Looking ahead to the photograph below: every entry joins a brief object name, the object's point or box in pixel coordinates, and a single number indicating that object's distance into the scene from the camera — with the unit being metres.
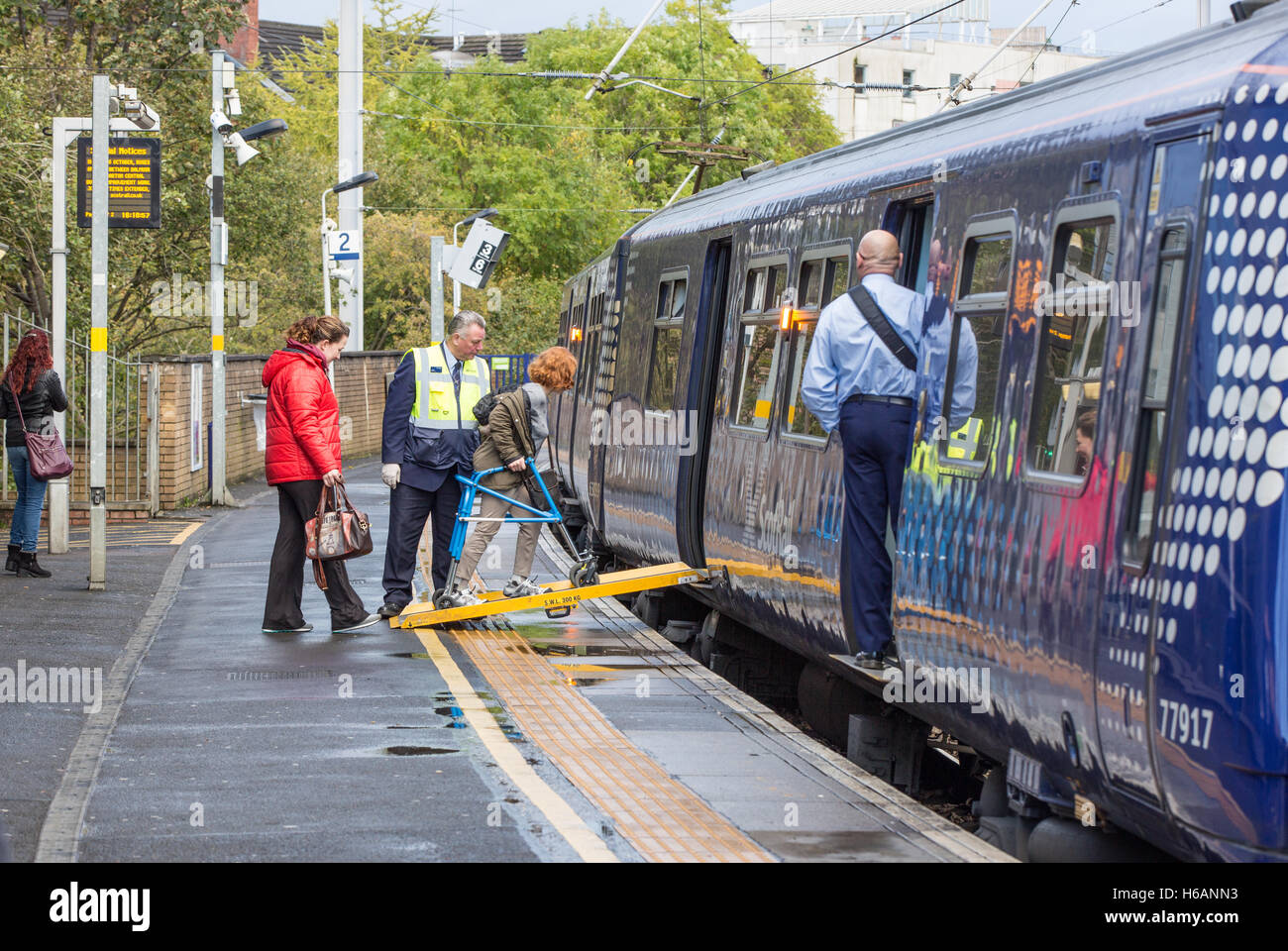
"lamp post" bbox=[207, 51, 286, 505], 22.42
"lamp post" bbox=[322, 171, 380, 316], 34.41
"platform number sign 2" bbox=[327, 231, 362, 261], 34.72
